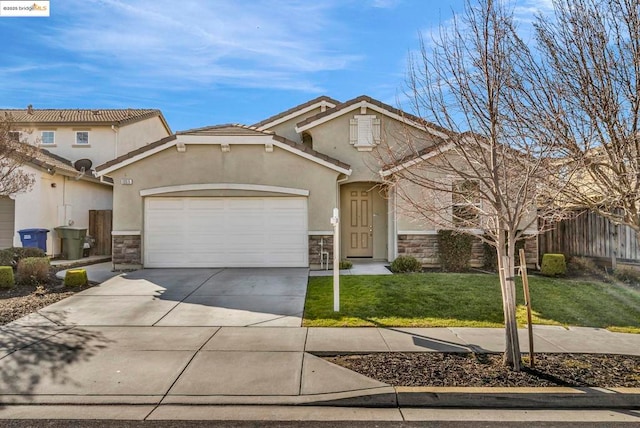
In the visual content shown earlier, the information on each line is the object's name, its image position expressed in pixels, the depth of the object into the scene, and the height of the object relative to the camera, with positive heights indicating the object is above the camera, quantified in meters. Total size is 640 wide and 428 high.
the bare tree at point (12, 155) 9.50 +2.15
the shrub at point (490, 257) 12.38 -0.74
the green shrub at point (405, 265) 11.73 -0.91
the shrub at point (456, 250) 12.13 -0.49
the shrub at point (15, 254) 11.75 -0.55
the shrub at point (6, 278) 9.46 -1.00
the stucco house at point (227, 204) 12.40 +1.01
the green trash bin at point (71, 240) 15.04 -0.16
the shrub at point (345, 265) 12.17 -0.94
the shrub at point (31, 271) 9.91 -0.89
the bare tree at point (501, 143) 4.95 +1.21
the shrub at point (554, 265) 11.51 -0.92
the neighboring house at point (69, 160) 15.04 +3.69
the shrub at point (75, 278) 9.60 -1.03
